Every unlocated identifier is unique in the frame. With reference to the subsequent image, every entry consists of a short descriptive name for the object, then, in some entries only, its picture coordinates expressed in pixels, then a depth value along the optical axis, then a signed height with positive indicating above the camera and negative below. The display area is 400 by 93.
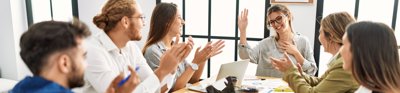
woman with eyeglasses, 2.63 -0.29
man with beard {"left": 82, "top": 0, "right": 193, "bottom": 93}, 1.61 -0.19
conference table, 2.12 -0.50
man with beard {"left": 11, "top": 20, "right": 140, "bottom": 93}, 0.99 -0.13
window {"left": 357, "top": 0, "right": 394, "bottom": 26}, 3.15 -0.01
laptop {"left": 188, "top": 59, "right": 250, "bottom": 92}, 2.12 -0.38
